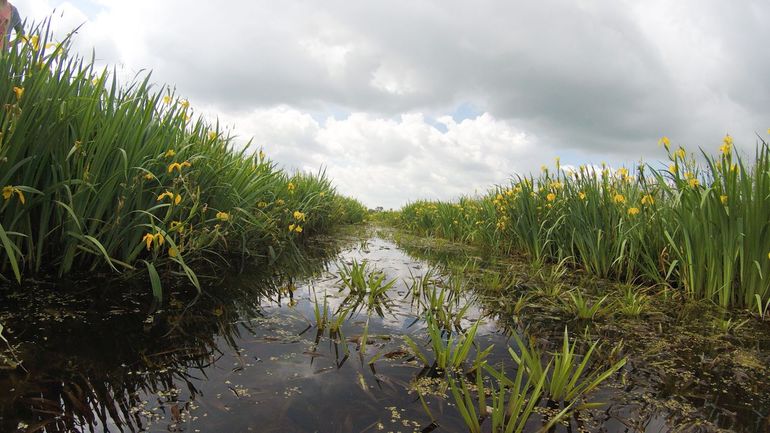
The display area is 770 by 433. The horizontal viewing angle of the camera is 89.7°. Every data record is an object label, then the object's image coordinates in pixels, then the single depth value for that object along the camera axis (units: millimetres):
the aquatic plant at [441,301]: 2377
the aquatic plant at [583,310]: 2568
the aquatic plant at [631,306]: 2670
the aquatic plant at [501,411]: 1204
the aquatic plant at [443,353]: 1708
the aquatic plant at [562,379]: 1448
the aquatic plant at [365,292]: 2758
